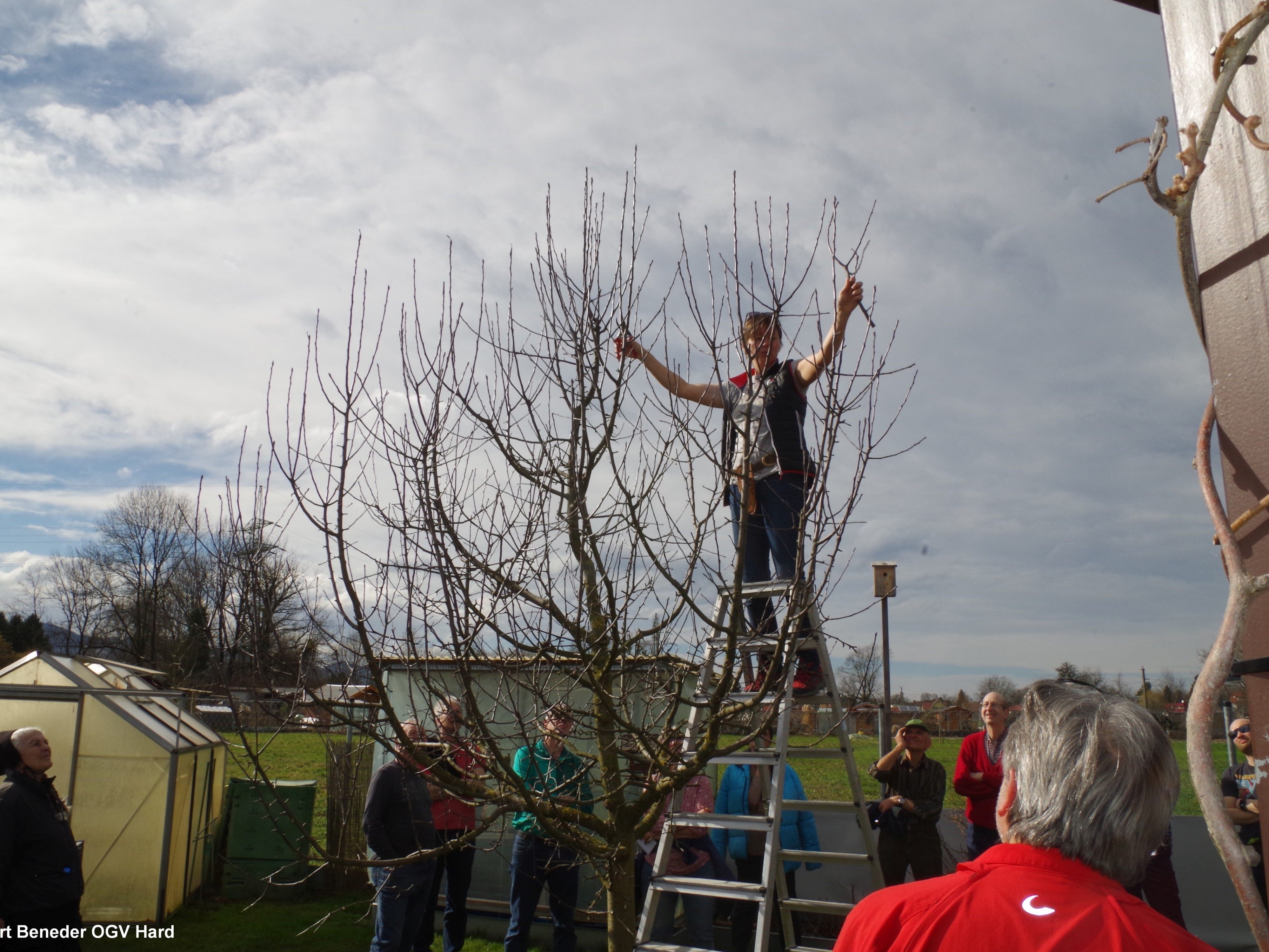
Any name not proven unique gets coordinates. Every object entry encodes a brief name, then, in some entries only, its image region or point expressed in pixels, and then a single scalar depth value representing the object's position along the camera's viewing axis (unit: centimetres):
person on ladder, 347
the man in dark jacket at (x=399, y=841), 565
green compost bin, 999
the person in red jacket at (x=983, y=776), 549
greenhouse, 841
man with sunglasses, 592
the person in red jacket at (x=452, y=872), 655
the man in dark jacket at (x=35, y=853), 546
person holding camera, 612
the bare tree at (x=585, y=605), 316
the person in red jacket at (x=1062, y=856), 132
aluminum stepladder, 340
